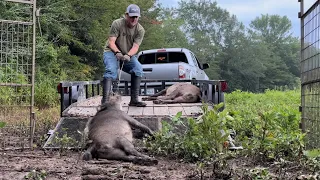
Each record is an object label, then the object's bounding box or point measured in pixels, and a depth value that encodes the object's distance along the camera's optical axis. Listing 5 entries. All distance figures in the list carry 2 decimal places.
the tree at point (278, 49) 79.75
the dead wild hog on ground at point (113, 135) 6.01
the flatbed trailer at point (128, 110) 7.45
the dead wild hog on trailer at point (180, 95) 10.15
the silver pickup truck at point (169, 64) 14.83
